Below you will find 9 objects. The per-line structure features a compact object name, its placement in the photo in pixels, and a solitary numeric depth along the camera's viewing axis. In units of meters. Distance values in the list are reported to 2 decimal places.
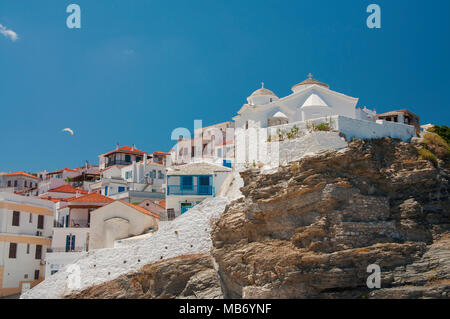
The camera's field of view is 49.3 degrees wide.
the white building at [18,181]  75.62
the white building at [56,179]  61.46
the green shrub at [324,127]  28.72
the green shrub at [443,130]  35.55
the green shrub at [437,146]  28.59
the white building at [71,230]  34.56
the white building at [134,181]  49.39
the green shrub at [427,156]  27.72
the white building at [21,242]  35.88
